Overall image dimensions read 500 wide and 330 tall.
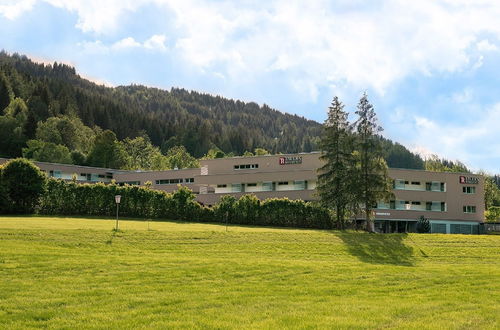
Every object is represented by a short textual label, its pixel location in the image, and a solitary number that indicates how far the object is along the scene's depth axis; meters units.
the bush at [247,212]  56.22
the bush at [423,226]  66.88
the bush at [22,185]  53.72
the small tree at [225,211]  56.25
